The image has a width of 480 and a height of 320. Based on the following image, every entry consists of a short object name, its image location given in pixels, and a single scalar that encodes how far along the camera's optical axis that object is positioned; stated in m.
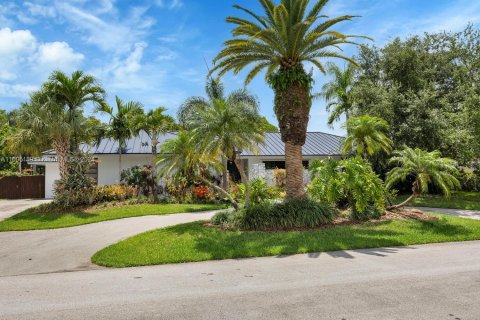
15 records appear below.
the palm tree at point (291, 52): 12.14
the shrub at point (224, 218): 11.77
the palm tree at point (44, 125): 17.34
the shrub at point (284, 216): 11.15
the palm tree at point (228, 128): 11.88
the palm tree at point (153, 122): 20.80
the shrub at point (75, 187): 16.84
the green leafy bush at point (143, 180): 20.61
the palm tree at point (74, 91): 17.69
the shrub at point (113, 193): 18.12
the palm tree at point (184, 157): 12.30
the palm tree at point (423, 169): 12.10
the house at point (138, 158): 23.52
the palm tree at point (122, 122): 21.30
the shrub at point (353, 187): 12.36
